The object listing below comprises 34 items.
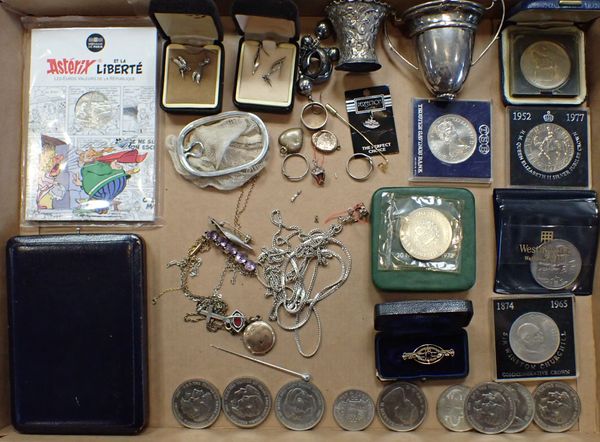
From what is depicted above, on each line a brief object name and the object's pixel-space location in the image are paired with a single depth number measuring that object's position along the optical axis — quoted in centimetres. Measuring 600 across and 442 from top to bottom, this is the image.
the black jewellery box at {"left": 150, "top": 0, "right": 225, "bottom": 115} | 41
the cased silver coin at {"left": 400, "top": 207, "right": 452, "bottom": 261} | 40
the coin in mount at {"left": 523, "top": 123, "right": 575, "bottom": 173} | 42
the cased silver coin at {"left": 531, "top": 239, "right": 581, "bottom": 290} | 41
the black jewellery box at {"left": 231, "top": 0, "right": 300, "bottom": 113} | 41
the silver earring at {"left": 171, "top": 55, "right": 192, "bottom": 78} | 41
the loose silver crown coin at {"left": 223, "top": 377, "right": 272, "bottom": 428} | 41
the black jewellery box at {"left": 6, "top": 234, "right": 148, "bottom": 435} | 39
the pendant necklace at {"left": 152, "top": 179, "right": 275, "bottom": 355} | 41
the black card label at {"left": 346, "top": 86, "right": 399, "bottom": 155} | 42
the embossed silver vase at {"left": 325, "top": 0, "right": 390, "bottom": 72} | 39
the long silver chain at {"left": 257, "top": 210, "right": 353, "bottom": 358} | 42
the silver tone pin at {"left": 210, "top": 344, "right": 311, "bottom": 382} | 41
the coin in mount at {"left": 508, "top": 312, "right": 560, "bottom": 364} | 41
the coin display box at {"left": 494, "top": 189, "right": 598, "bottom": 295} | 41
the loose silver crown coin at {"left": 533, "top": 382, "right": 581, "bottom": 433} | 41
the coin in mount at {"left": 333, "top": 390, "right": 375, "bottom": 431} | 41
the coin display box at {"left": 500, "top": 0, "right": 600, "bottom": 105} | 42
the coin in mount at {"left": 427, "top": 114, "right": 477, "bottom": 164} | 42
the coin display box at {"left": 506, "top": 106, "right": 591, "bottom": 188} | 42
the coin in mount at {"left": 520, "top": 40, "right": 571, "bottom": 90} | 42
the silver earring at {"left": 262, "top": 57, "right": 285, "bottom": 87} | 42
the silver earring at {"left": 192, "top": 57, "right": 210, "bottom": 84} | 42
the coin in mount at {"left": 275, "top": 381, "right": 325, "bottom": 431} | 41
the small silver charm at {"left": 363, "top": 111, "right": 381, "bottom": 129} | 42
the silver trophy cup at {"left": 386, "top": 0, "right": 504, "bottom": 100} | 39
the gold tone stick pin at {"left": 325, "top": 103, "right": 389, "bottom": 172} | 42
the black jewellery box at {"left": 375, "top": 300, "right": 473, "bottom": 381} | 40
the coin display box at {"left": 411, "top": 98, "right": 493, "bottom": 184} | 42
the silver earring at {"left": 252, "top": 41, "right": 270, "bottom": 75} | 42
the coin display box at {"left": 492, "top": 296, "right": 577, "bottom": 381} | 41
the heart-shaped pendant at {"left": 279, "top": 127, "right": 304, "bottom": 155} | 42
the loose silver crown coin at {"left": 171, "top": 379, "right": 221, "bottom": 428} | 41
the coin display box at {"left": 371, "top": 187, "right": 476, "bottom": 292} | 40
